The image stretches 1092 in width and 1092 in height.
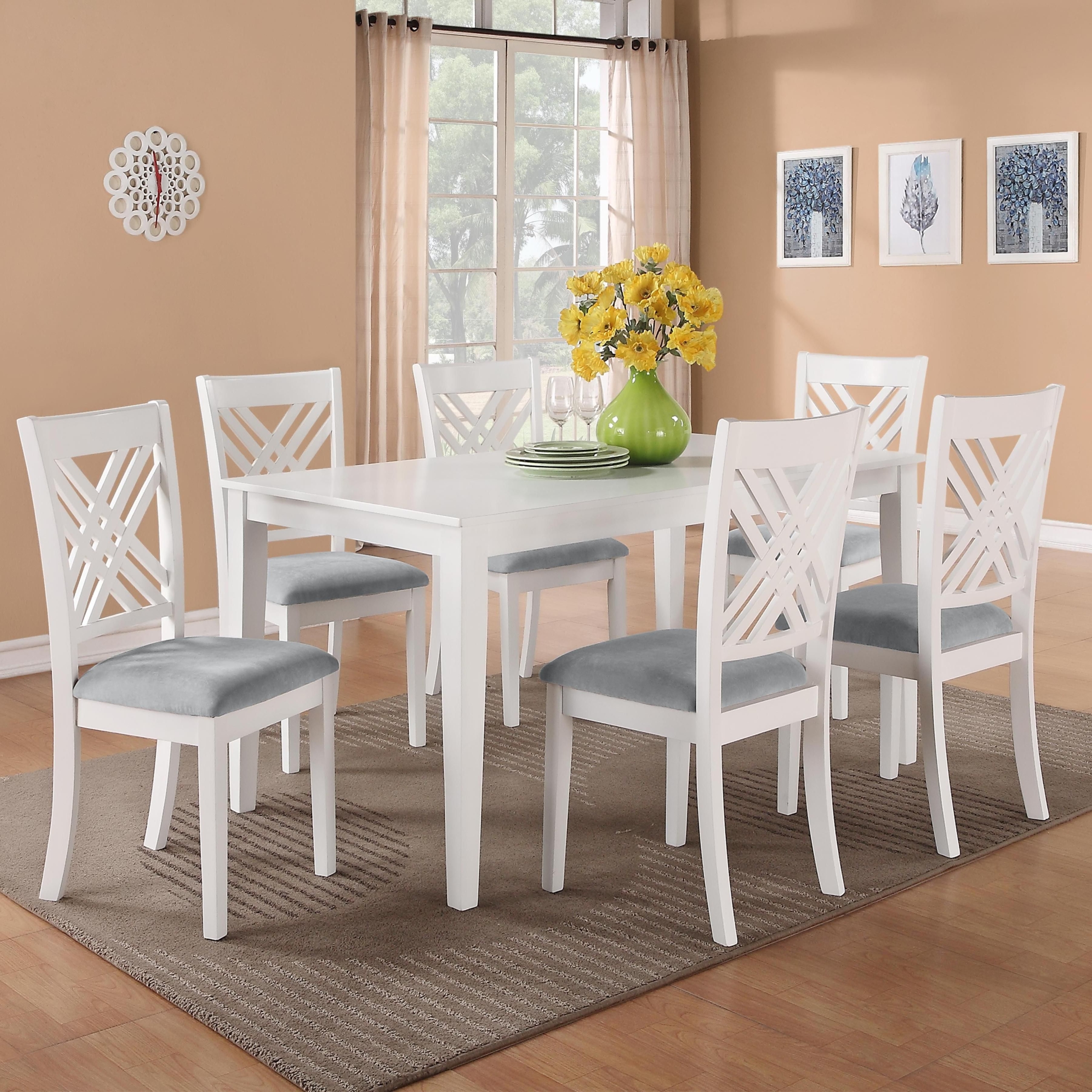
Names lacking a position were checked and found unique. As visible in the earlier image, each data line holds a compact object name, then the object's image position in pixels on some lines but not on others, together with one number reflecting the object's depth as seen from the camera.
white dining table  2.60
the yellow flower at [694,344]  3.06
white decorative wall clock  4.43
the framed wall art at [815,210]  6.93
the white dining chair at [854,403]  3.71
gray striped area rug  2.29
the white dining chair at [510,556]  3.71
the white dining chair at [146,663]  2.50
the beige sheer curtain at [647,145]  7.16
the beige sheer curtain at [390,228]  6.22
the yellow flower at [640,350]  3.06
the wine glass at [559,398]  3.22
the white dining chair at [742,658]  2.47
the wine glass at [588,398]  3.22
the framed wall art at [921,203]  6.50
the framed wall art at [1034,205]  6.11
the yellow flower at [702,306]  3.05
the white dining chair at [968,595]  2.84
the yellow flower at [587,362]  3.10
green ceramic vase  3.19
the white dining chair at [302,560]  3.31
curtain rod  6.29
